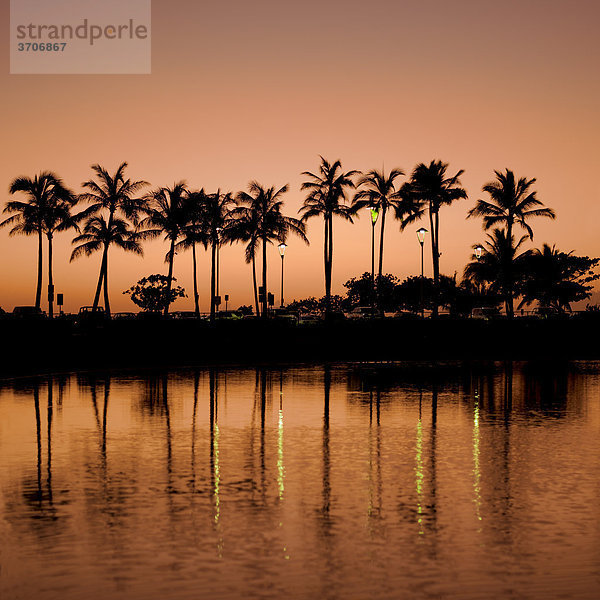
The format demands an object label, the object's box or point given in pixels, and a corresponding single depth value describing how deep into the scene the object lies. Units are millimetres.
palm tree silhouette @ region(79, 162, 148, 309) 78688
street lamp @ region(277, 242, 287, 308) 79875
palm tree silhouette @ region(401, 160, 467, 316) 78125
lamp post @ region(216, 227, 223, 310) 93812
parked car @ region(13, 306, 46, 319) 62125
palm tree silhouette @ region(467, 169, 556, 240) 79250
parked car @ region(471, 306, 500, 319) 84100
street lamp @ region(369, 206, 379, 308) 67356
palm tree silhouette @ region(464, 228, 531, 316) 86375
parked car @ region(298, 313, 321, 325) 73688
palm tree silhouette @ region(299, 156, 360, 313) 77938
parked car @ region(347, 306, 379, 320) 80750
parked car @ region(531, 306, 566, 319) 91325
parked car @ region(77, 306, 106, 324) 61991
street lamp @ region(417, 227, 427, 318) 70062
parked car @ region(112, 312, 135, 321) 84256
